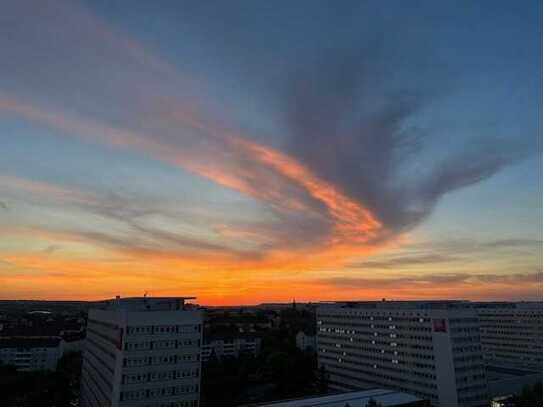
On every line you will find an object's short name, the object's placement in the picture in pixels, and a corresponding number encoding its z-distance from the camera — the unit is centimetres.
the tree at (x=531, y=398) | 7894
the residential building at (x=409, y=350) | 10125
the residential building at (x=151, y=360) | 7706
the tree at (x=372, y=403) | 7133
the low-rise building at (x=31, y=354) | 17775
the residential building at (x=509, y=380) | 10562
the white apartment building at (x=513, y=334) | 16438
